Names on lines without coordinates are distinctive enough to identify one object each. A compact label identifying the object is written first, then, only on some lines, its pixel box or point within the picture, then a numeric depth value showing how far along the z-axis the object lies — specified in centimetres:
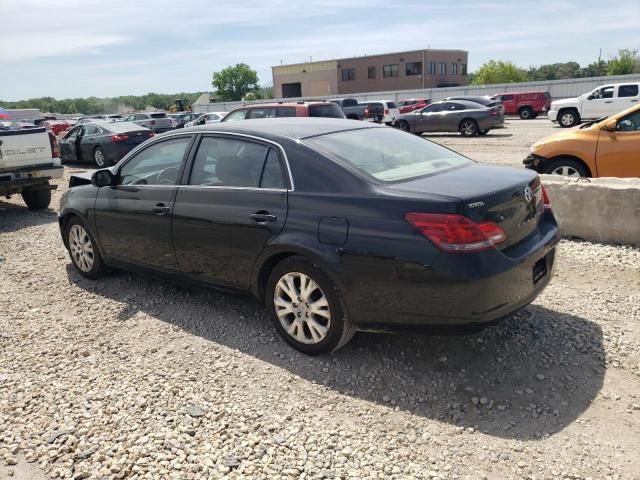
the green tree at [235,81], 13100
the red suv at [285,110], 1385
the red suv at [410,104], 3308
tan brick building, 7700
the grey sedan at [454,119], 2191
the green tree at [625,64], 7581
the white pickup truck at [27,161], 909
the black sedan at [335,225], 333
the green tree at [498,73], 8931
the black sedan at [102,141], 1642
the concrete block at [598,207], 595
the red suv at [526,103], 3278
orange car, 738
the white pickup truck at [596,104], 2291
